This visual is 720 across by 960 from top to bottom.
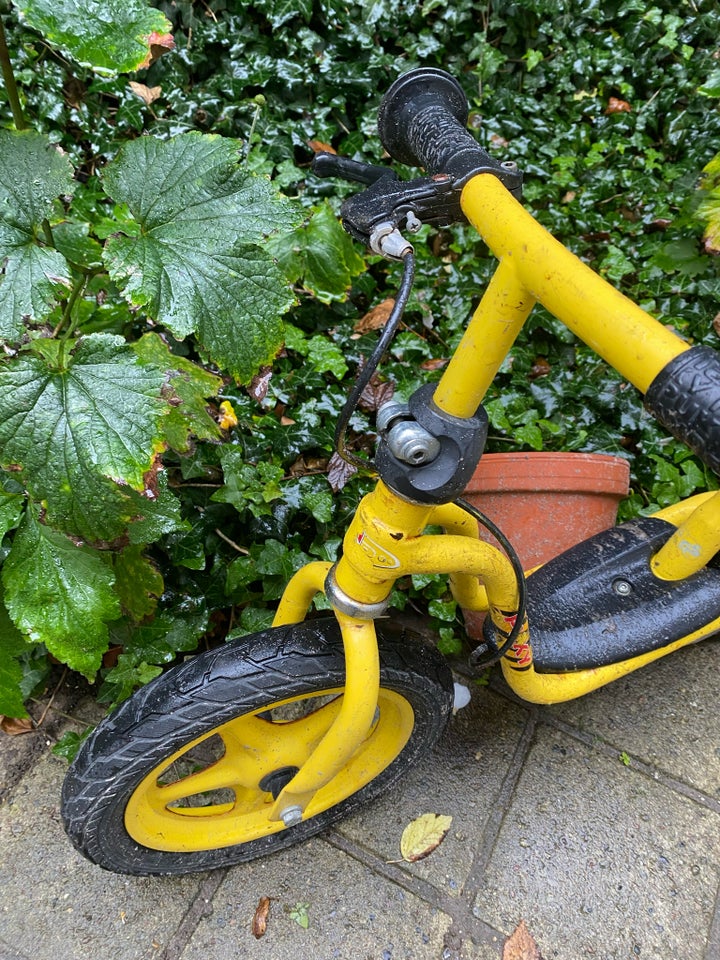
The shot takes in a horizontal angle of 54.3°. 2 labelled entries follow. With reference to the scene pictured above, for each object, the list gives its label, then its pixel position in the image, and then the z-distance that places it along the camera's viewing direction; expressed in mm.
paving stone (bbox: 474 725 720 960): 1349
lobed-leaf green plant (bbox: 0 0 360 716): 923
